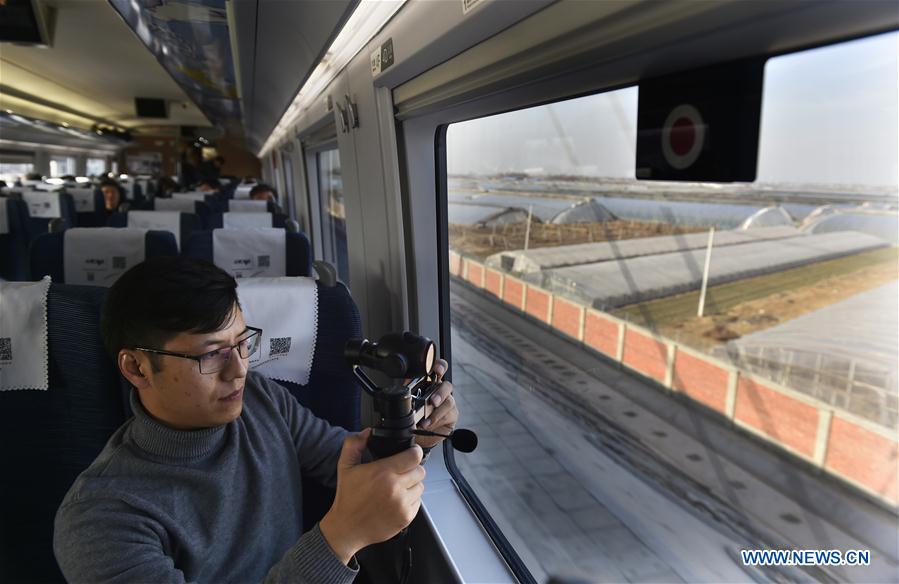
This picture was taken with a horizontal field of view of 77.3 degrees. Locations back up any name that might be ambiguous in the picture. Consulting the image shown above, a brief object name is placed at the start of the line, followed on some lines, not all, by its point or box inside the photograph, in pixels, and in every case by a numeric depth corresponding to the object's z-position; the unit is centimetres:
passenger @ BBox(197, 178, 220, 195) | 854
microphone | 102
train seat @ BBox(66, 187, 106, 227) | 803
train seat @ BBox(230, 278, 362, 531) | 181
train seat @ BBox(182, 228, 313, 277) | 312
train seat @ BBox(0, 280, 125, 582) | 154
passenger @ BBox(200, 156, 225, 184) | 1209
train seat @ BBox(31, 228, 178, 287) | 298
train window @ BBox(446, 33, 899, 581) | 104
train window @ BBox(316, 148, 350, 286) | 679
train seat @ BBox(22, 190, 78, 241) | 661
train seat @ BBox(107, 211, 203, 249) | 421
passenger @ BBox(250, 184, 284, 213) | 714
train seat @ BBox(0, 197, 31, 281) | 523
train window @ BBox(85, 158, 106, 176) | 1809
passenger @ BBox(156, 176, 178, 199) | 948
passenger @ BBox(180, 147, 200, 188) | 1232
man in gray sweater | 97
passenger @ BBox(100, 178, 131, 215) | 742
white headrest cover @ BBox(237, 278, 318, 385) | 178
